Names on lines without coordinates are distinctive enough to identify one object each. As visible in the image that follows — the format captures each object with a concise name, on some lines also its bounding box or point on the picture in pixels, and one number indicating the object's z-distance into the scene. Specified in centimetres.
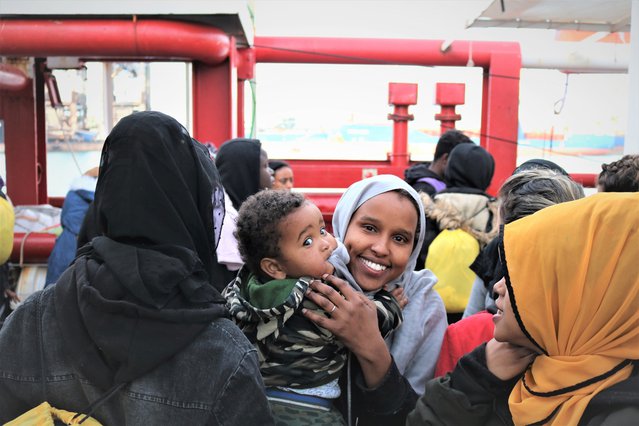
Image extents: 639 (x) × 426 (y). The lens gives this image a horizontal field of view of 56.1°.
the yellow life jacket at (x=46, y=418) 111
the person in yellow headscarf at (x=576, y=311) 106
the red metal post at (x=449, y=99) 727
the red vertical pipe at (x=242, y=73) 625
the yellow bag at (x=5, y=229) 331
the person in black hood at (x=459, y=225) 297
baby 146
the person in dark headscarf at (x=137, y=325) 112
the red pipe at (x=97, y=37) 457
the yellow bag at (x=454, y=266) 296
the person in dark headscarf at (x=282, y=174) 486
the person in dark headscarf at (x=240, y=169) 320
